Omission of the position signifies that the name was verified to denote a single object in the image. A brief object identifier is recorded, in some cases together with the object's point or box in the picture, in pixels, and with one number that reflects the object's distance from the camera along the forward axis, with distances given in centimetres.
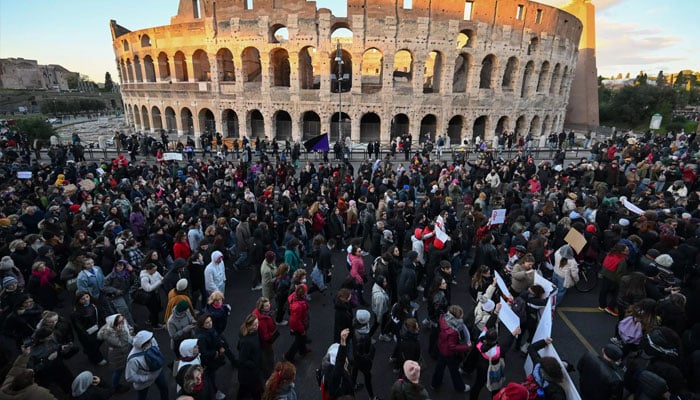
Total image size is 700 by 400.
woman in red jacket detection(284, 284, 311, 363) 578
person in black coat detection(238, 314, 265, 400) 485
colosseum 2862
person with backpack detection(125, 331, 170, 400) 465
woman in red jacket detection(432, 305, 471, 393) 514
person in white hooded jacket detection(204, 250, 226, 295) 705
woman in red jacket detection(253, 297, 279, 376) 526
